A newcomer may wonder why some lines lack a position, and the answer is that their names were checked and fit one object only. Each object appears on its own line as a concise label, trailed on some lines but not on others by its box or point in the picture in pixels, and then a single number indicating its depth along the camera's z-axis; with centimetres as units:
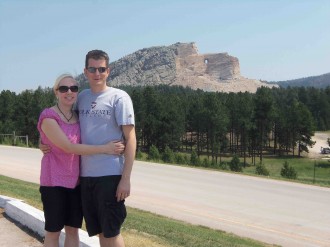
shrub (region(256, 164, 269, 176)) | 3035
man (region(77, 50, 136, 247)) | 330
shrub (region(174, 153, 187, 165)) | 3360
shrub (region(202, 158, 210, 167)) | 3497
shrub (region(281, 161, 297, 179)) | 3109
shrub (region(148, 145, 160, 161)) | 3497
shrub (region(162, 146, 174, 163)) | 3542
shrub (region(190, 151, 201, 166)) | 3578
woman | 346
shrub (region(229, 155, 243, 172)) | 3943
